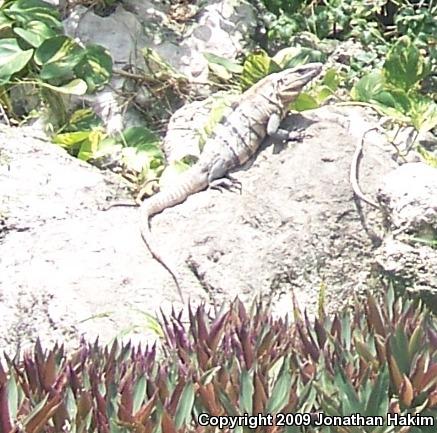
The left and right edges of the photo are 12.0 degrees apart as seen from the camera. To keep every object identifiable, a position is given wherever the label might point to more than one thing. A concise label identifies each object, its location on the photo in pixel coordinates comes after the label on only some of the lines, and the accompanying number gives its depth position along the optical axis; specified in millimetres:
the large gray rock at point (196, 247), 8946
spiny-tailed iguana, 10588
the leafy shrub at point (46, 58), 12696
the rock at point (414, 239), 8866
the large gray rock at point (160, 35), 13212
